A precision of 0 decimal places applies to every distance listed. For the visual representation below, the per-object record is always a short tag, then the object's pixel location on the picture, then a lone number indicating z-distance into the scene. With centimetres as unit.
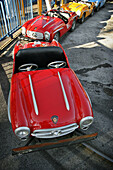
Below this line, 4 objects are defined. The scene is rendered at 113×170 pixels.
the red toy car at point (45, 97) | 260
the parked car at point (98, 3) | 1169
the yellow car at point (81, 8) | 908
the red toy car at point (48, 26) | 620
